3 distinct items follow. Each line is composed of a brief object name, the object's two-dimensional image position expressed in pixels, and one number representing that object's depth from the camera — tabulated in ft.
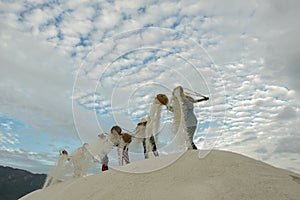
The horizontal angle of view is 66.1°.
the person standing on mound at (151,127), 22.90
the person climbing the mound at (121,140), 25.63
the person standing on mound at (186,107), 21.54
